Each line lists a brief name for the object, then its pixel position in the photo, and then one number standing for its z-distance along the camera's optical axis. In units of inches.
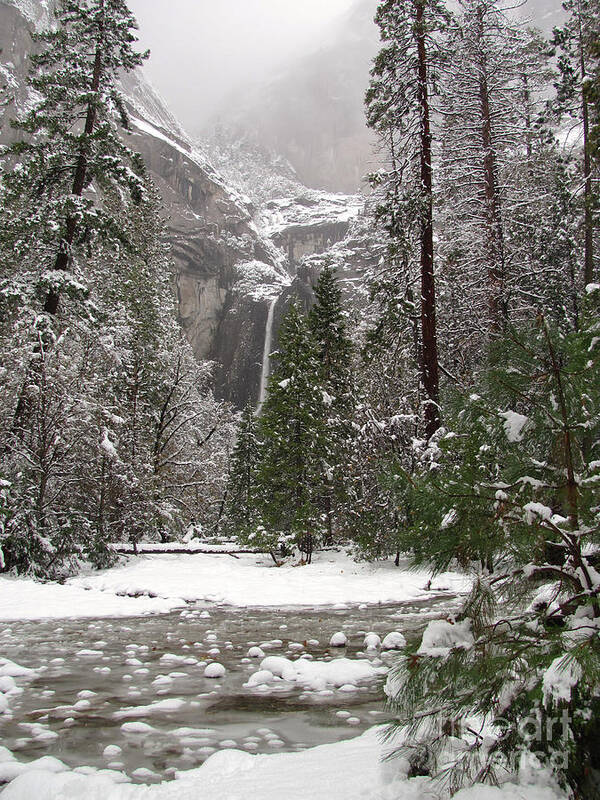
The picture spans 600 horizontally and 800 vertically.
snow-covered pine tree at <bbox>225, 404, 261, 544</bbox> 1330.0
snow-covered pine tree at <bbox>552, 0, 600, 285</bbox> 532.4
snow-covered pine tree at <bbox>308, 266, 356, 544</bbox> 699.4
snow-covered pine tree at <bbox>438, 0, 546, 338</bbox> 511.8
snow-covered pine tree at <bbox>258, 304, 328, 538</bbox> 651.5
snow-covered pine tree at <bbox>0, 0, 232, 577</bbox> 470.9
